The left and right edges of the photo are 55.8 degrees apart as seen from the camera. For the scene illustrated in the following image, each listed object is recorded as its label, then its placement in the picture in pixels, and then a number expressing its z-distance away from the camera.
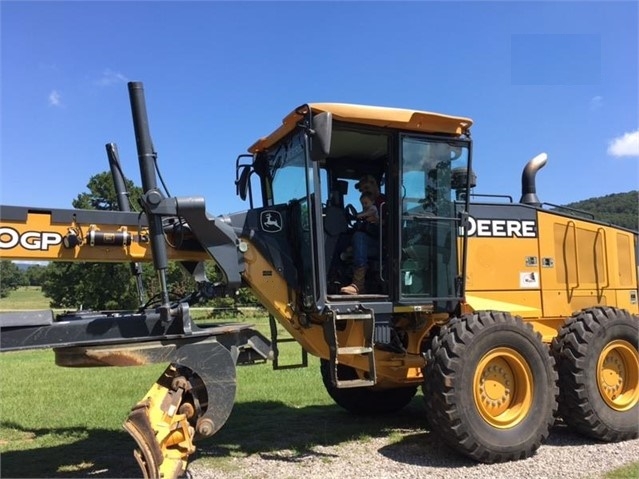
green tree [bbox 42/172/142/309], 33.03
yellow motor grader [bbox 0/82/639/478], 5.05
